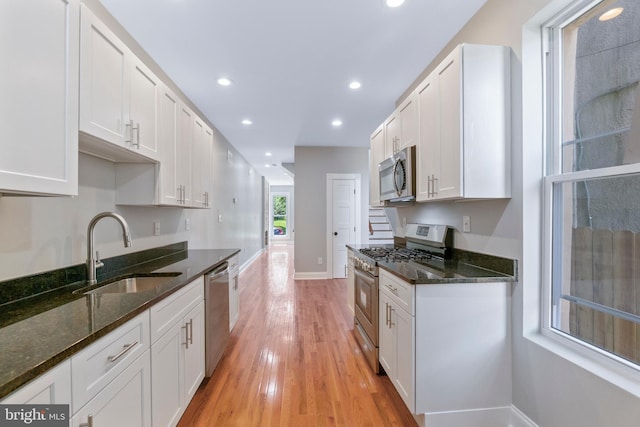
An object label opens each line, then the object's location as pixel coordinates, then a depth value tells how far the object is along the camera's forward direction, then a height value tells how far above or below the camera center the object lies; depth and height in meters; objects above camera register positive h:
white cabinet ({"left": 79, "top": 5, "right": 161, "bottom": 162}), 1.33 +0.67
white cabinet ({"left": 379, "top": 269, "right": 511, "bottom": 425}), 1.61 -0.80
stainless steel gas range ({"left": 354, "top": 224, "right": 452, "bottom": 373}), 2.26 -0.41
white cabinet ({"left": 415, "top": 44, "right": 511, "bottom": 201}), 1.68 +0.58
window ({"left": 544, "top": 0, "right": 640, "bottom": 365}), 1.23 +0.19
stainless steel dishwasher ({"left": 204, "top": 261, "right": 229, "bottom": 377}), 2.08 -0.82
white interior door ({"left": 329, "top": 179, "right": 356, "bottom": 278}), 5.53 -0.10
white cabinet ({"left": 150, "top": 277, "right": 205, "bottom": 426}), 1.38 -0.80
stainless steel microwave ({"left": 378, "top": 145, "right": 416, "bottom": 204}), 2.28 +0.35
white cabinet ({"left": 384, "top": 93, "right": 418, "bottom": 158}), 2.27 +0.80
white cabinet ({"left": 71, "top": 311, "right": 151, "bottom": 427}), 0.90 -0.62
